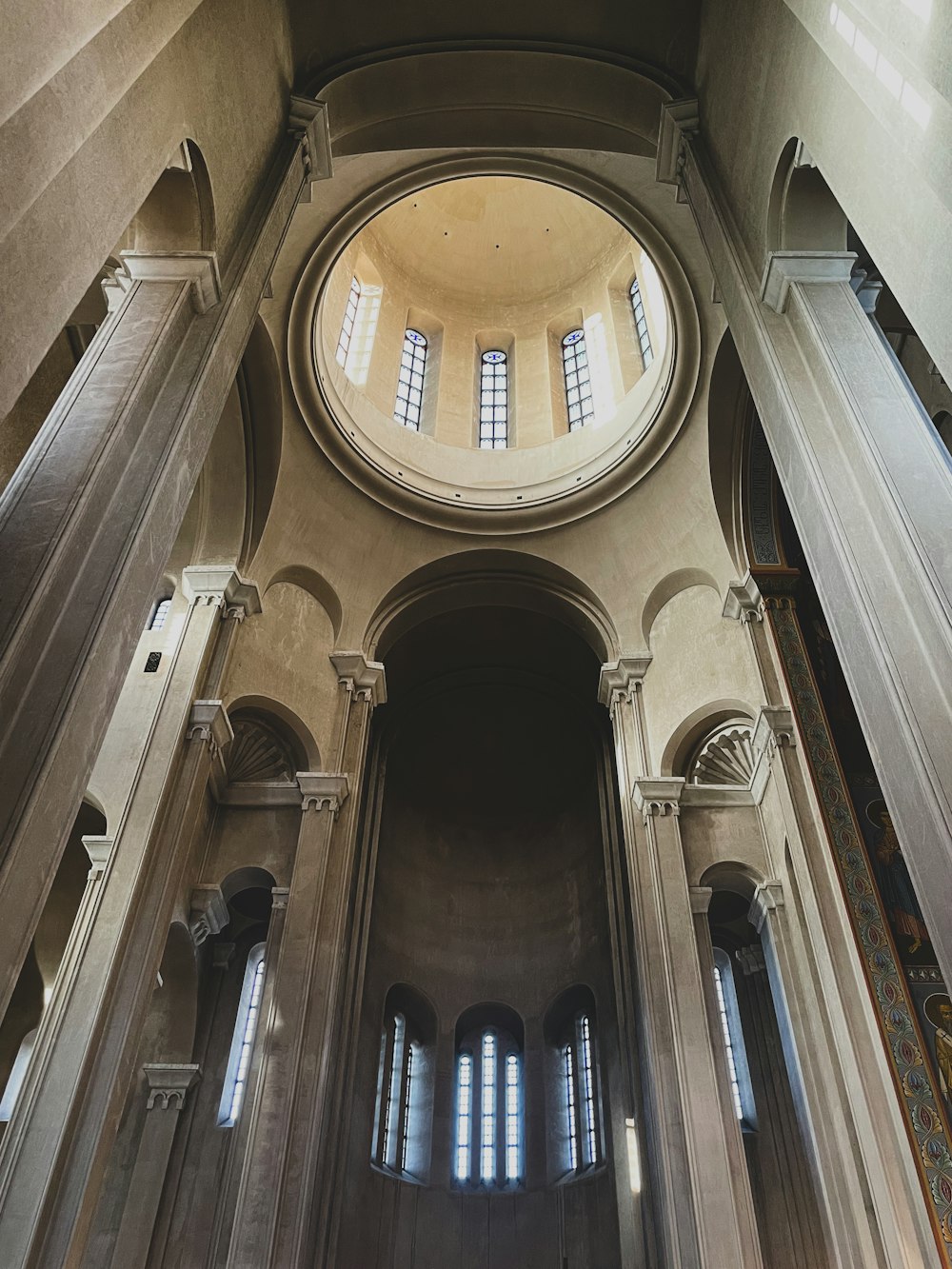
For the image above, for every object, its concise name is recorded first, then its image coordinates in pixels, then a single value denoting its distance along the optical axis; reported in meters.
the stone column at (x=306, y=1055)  8.41
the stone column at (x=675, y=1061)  8.31
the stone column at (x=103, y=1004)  6.31
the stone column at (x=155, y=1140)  10.26
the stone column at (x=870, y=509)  4.07
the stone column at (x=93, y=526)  3.81
